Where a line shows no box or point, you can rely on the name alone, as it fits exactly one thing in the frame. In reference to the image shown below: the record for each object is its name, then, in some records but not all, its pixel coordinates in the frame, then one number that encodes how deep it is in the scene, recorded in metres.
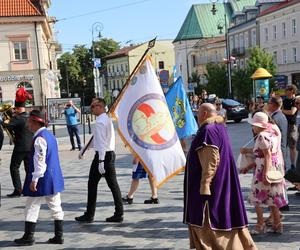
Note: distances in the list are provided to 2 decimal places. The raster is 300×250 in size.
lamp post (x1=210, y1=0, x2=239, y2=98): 47.53
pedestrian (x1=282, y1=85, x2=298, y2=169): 10.07
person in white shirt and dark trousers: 7.16
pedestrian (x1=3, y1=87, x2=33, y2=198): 9.20
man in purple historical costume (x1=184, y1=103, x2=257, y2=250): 4.92
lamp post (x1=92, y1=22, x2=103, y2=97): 36.45
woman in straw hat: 6.04
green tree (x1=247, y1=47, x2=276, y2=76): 50.72
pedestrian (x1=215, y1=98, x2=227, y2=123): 12.56
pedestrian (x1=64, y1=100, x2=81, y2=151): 17.28
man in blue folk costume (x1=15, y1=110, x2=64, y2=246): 6.10
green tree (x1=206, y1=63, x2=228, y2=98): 55.03
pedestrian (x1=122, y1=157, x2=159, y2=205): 8.27
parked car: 27.41
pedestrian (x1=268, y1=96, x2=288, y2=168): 7.86
